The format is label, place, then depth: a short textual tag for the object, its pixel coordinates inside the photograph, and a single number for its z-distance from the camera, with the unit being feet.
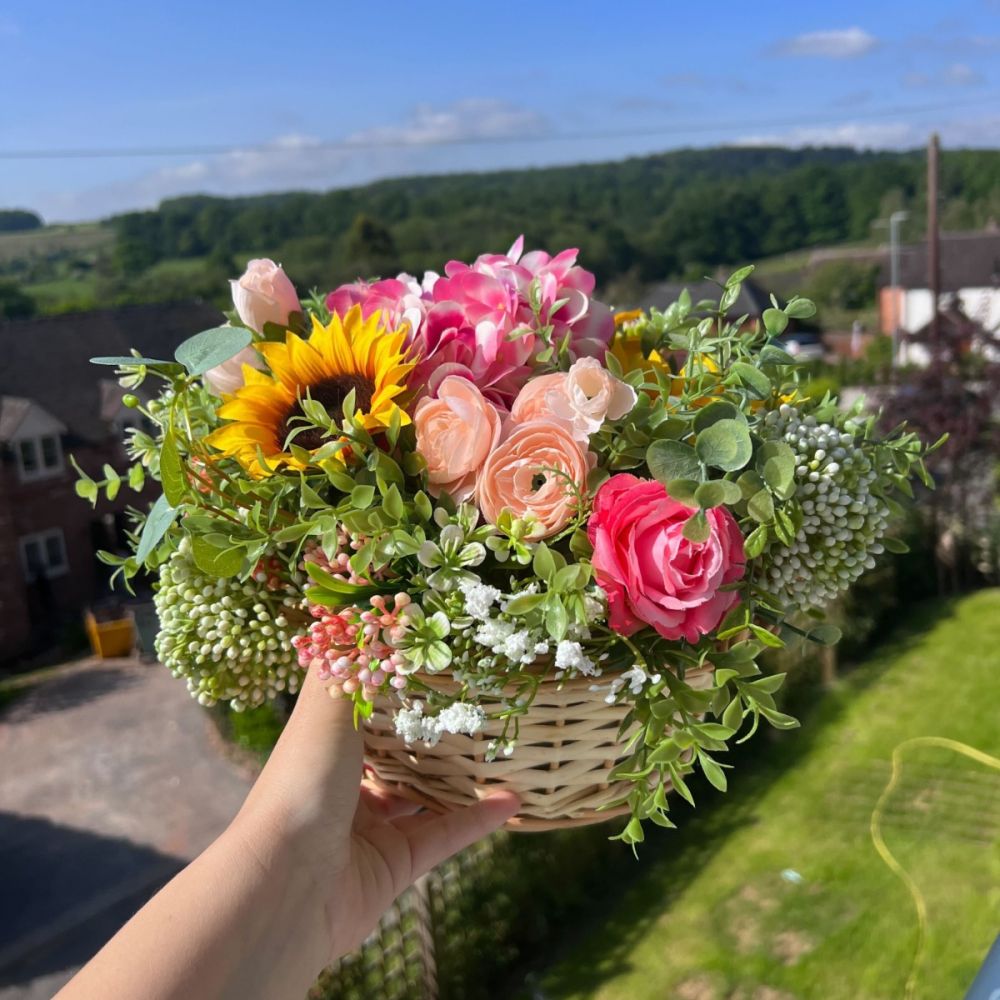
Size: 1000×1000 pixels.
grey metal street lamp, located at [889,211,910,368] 57.36
